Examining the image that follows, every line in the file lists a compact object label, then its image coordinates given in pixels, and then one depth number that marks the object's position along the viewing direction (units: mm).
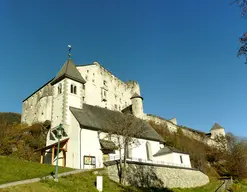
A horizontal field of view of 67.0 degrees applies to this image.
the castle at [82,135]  23305
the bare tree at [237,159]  39769
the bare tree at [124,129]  22079
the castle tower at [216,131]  61073
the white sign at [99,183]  15959
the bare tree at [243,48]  6925
